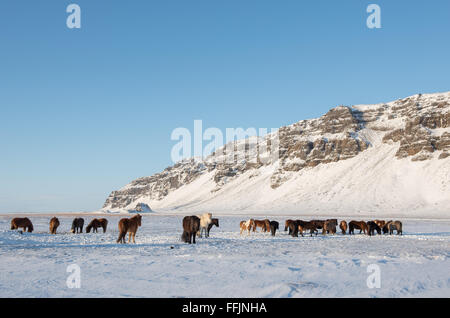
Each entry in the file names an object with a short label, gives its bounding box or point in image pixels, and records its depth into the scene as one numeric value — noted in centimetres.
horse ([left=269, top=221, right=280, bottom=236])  2827
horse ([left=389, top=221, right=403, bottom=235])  3043
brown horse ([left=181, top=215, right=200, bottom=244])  2181
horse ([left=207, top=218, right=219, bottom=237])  2612
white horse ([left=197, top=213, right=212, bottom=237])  2533
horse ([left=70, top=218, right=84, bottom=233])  3022
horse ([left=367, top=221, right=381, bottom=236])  2905
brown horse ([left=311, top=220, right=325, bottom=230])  3080
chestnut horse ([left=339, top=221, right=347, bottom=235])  3103
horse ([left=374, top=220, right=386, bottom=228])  3397
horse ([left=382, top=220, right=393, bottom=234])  3082
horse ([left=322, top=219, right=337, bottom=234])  3044
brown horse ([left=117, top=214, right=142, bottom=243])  2152
